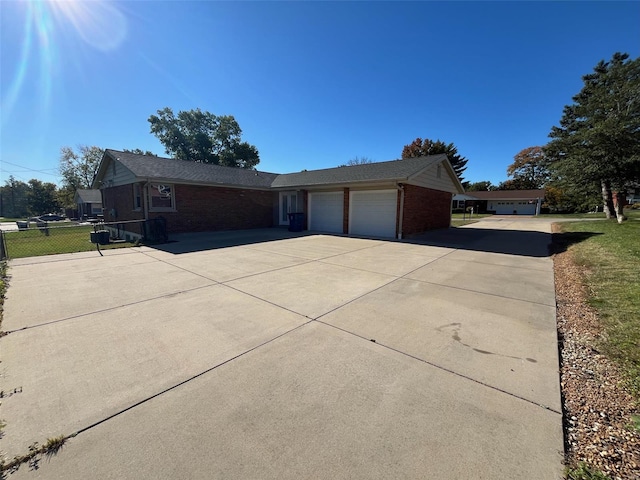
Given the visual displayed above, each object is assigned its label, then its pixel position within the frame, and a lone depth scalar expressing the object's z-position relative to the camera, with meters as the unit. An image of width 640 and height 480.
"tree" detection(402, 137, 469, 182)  37.34
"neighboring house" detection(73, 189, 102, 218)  32.69
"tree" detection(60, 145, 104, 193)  44.69
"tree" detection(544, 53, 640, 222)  13.03
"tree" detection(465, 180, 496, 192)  55.90
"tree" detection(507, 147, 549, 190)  52.36
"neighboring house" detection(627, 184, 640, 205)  15.32
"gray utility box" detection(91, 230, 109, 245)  10.86
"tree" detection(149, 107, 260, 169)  33.78
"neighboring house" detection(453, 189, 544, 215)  40.47
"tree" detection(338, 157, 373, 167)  47.62
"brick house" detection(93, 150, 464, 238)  12.25
